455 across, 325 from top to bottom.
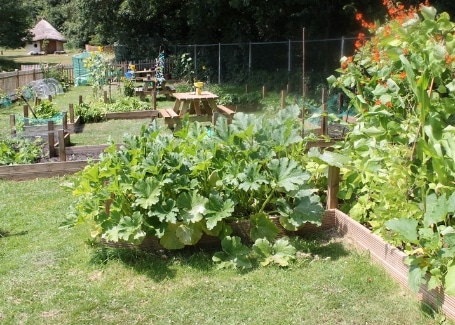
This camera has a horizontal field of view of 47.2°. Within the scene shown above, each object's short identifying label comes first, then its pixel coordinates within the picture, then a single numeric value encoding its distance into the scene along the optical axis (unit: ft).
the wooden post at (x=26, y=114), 35.12
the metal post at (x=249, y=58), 72.94
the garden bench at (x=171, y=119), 38.08
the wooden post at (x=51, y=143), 25.59
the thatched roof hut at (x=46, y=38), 193.36
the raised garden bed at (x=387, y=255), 9.93
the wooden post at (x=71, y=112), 37.27
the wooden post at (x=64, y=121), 31.96
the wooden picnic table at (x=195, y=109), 38.42
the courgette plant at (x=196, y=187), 12.85
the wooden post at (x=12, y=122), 30.52
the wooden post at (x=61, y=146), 23.57
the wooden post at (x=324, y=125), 26.37
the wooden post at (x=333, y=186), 14.61
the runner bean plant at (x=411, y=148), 9.87
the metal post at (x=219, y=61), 76.13
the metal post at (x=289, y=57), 64.74
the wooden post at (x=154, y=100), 45.23
